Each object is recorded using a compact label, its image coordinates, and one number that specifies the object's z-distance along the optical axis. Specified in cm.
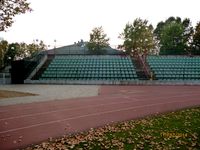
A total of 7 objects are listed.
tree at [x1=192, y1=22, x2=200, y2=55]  3945
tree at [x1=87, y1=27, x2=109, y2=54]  3551
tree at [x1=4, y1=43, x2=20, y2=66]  4341
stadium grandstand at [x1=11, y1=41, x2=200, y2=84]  2084
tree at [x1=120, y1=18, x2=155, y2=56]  3733
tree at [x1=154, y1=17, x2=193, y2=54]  4056
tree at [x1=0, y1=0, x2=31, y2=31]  735
